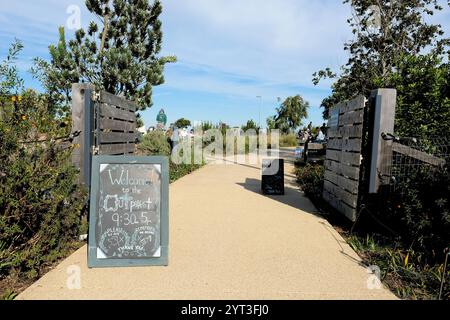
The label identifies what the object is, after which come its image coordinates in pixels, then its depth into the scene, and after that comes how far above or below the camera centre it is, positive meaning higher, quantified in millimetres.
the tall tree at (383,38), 14359 +3772
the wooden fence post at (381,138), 5039 -37
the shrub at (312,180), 8550 -1262
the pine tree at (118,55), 12820 +2470
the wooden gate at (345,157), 5445 -364
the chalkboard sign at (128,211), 3953 -905
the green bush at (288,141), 37906 -908
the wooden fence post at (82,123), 4836 +22
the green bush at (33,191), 3457 -673
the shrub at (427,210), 3959 -792
